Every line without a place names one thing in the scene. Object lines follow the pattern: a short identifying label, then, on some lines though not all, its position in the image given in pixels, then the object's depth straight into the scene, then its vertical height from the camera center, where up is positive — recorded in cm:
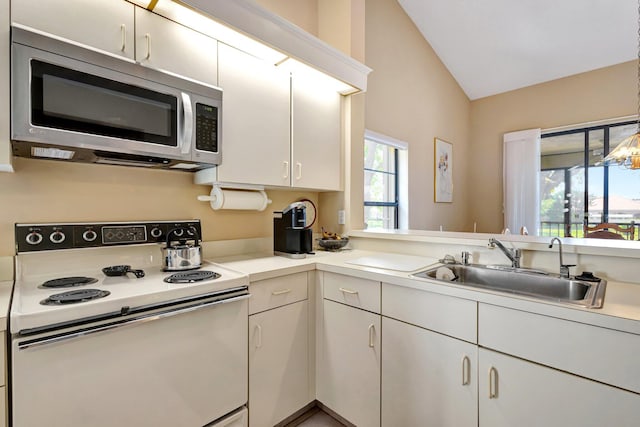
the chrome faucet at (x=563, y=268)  135 -25
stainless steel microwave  106 +41
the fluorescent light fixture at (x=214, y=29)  137 +90
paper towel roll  180 +7
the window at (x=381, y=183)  358 +35
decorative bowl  219 -23
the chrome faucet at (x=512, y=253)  151 -21
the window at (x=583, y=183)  412 +40
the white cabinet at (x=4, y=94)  103 +39
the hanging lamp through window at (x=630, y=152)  277 +54
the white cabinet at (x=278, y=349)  149 -71
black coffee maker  194 -14
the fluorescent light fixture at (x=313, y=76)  186 +88
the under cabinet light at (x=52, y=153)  119 +23
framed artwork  441 +59
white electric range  93 -43
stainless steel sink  121 -32
